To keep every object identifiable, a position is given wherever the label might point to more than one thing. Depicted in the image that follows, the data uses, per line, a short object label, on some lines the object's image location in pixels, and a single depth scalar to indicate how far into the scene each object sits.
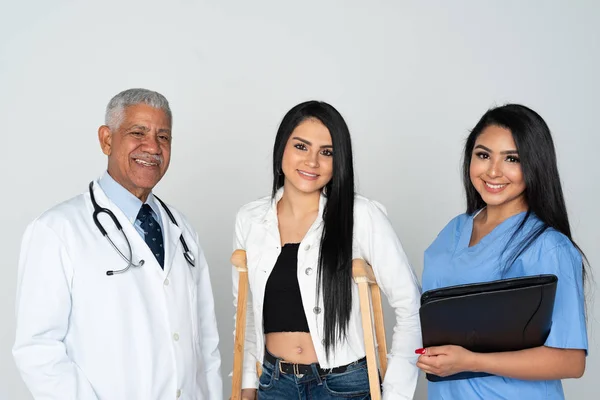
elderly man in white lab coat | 2.63
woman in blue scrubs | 2.63
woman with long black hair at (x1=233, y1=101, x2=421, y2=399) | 3.00
